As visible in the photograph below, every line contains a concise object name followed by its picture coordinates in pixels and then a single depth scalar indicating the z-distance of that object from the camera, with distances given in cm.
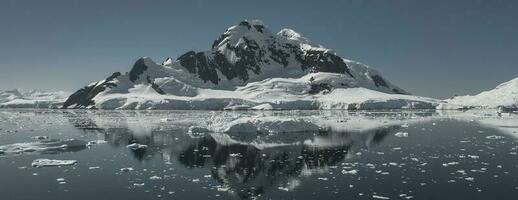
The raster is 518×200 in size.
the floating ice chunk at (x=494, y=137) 4742
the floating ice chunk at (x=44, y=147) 3675
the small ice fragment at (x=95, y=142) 4359
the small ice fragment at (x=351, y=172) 2746
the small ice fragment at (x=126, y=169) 2878
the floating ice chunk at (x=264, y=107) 17325
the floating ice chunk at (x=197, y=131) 5398
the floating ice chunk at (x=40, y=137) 4775
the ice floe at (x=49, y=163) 2998
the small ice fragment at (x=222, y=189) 2308
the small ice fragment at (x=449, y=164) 3005
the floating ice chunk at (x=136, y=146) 4122
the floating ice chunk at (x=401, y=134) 5109
